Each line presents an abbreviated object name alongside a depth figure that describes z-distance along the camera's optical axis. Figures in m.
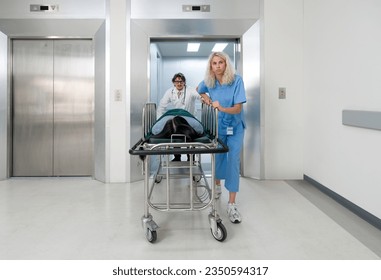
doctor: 4.66
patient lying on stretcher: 2.77
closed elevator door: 5.05
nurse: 3.20
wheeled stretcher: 2.43
